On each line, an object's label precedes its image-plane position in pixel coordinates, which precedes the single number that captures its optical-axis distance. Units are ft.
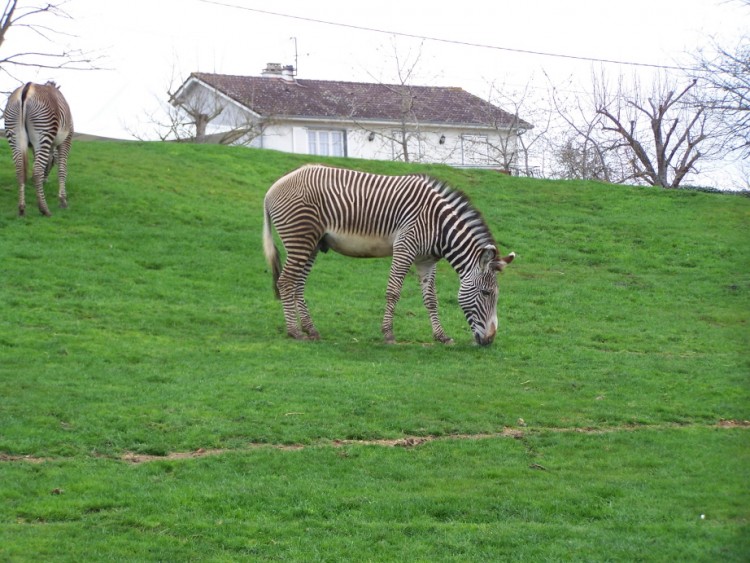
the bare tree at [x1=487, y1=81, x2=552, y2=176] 156.04
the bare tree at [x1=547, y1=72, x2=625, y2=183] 159.43
